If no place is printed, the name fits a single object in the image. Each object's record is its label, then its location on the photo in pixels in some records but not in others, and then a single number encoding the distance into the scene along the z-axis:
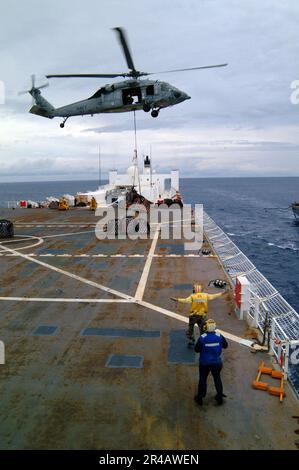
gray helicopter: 19.94
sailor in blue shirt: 6.94
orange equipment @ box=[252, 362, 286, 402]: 7.24
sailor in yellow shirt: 9.00
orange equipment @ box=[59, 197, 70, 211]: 41.03
